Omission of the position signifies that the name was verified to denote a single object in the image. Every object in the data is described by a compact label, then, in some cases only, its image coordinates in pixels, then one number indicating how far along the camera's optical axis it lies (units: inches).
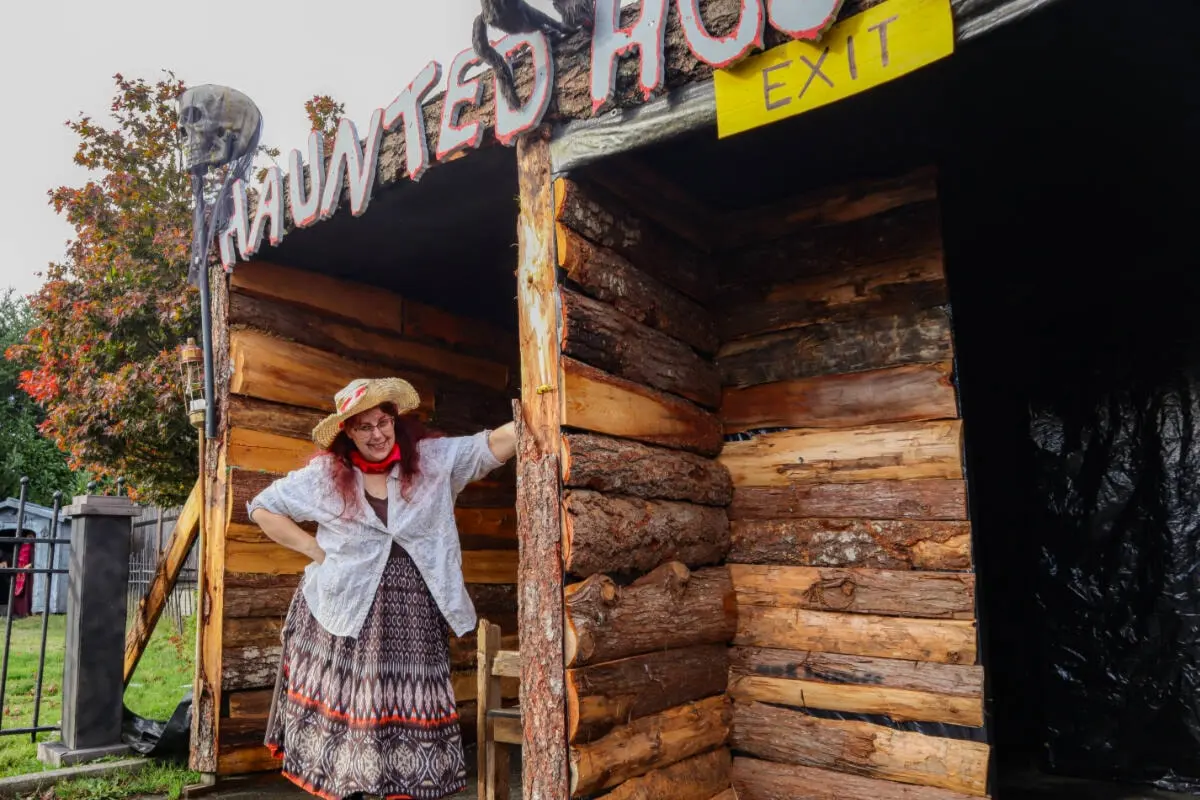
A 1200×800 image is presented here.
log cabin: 118.8
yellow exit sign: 97.4
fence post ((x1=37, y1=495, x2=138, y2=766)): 199.6
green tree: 915.4
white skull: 184.5
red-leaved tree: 373.7
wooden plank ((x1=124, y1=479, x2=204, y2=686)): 202.4
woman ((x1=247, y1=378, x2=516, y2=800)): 138.0
